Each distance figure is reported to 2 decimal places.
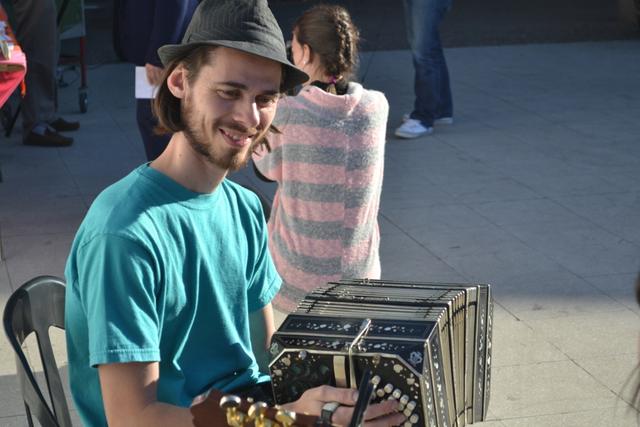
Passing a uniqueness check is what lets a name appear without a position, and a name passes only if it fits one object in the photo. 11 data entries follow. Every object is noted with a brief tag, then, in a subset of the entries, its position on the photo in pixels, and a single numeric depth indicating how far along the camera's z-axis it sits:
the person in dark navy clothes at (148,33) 5.21
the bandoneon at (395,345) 2.13
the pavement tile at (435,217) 6.12
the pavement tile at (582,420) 4.00
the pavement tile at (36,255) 5.37
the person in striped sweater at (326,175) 3.80
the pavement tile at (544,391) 4.12
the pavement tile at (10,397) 4.05
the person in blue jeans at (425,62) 7.90
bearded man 2.18
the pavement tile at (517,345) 4.51
